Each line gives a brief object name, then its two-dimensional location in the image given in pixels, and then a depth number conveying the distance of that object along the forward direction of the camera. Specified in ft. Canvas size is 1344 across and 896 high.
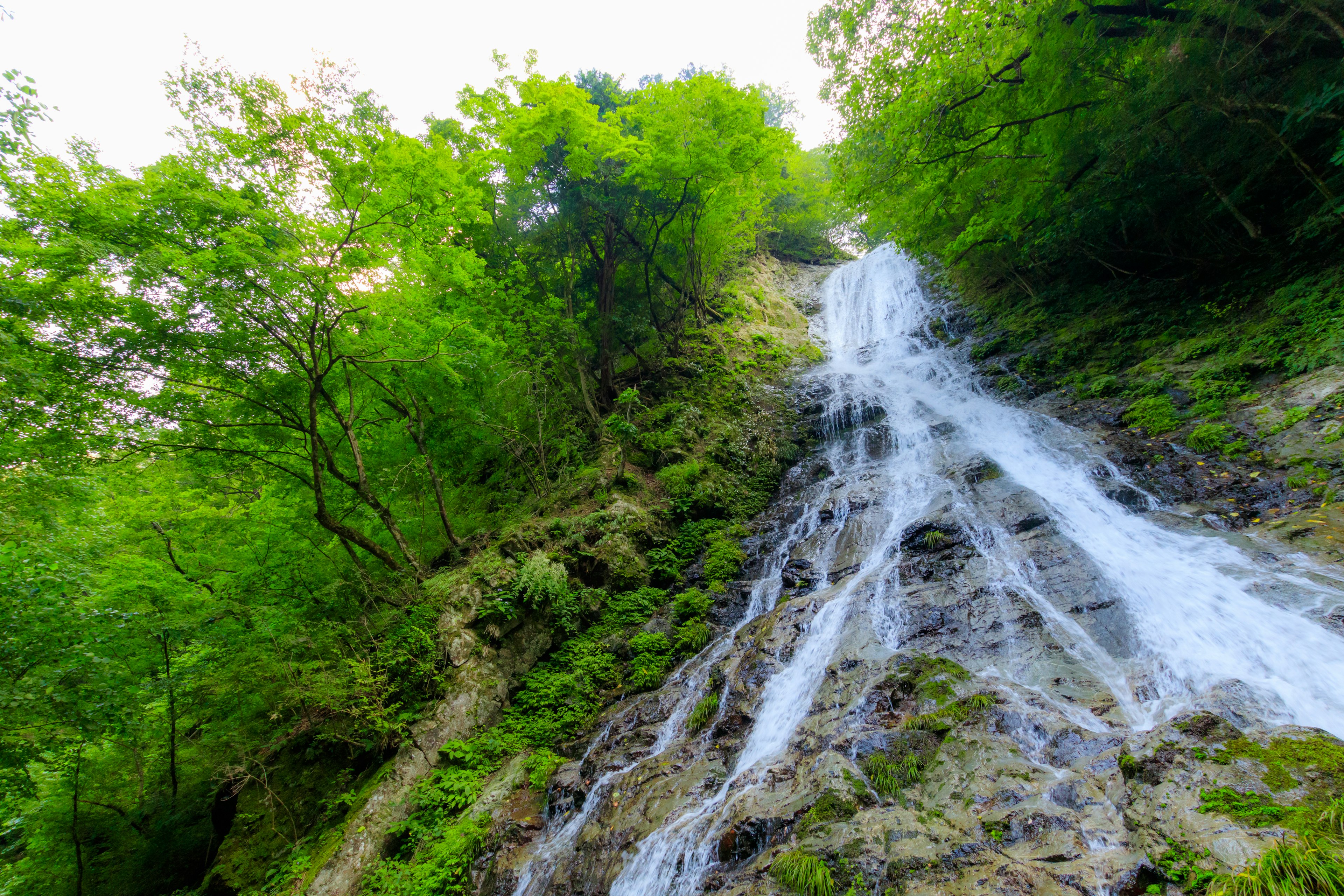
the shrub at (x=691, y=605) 26.50
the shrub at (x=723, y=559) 29.32
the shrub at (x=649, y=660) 23.07
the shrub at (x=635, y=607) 26.84
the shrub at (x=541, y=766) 18.99
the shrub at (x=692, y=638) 24.34
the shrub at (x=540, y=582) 24.81
